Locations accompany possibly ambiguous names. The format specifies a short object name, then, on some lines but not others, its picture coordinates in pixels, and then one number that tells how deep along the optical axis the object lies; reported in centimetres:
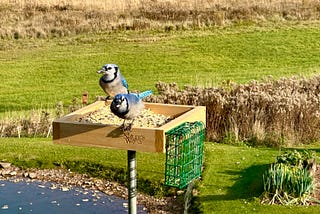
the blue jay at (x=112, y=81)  568
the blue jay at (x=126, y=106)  541
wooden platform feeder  570
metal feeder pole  633
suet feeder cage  618
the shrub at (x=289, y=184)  802
